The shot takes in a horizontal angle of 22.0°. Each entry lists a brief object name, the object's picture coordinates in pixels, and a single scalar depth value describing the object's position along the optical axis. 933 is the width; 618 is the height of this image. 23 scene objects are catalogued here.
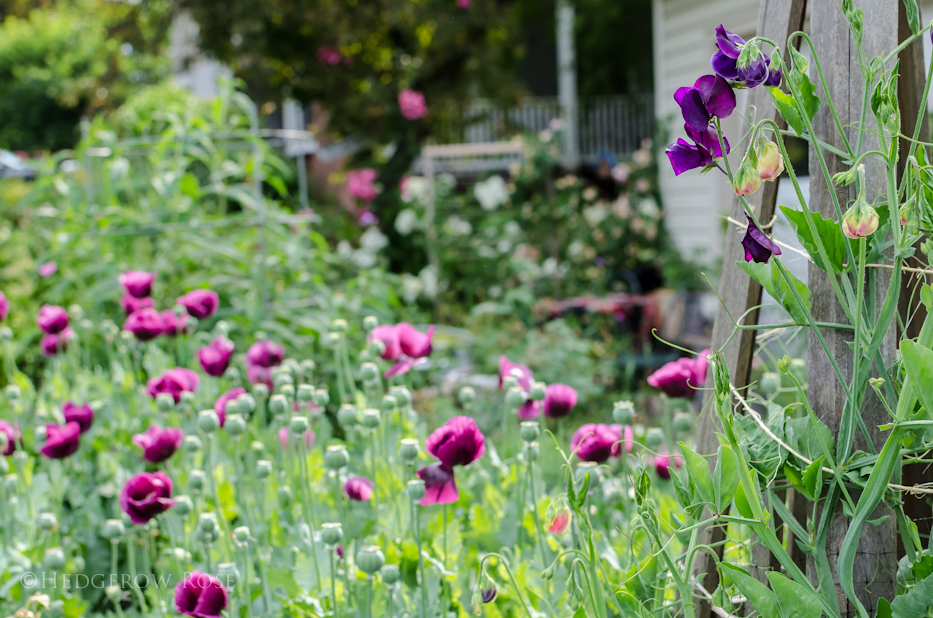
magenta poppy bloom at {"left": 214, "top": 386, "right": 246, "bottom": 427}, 3.01
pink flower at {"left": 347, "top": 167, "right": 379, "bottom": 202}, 12.38
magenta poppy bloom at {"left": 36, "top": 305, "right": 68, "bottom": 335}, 3.75
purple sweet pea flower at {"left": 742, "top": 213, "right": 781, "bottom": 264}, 2.29
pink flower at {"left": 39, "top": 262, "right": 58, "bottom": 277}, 5.73
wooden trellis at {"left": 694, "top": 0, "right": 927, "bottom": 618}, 2.42
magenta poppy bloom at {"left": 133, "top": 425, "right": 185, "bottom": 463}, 2.89
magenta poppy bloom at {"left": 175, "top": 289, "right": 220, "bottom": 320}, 3.68
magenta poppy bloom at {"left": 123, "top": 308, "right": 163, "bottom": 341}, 3.39
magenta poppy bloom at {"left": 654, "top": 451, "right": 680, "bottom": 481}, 2.81
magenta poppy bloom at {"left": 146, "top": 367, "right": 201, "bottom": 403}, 3.09
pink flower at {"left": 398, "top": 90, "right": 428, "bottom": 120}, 11.86
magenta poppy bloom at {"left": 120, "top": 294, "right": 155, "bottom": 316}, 3.87
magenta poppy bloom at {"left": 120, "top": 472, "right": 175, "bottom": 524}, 2.75
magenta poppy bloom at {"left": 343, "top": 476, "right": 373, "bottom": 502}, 2.78
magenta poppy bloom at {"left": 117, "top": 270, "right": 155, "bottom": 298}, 3.85
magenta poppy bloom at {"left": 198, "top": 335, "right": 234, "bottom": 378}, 3.18
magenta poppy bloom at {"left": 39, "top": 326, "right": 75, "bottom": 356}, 3.91
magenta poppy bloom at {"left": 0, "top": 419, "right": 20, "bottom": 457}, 3.10
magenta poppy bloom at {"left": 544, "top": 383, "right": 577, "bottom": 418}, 2.92
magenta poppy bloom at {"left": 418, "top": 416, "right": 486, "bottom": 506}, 2.62
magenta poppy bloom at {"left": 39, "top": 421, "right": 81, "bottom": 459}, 2.99
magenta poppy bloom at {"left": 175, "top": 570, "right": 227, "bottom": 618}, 2.55
